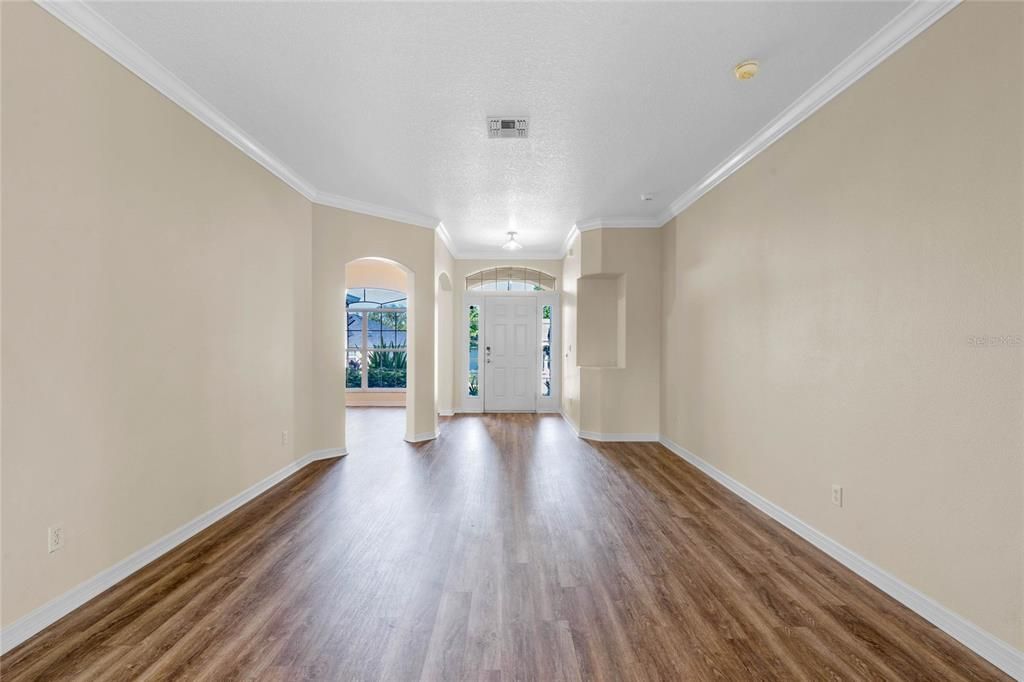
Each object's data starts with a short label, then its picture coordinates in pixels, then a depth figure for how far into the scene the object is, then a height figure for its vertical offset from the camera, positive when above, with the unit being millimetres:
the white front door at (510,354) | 7727 -217
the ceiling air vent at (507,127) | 2986 +1524
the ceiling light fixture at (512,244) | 6188 +1431
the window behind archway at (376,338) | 8844 +82
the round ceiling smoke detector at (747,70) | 2385 +1518
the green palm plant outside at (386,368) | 8836 -527
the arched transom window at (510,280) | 7812 +1125
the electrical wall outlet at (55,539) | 1932 -883
